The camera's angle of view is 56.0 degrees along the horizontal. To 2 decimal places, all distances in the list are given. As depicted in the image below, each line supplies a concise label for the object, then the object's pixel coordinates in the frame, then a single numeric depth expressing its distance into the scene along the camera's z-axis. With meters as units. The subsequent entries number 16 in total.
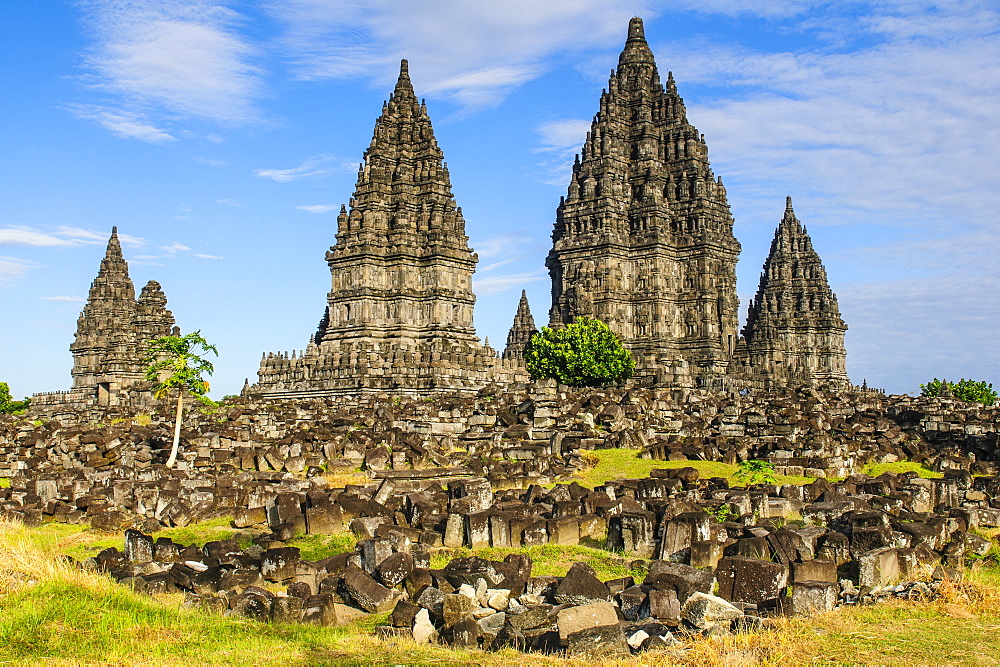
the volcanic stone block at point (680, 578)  9.02
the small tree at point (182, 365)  23.56
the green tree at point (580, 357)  47.81
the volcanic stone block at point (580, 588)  9.08
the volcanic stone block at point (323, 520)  13.38
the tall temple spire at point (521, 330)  64.44
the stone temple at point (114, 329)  61.56
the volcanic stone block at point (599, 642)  7.86
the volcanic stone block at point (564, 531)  12.47
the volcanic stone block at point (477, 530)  12.30
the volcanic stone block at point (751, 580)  9.42
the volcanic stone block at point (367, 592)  9.46
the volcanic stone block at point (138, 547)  11.48
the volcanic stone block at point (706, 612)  8.49
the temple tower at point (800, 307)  72.62
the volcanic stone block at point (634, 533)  11.97
